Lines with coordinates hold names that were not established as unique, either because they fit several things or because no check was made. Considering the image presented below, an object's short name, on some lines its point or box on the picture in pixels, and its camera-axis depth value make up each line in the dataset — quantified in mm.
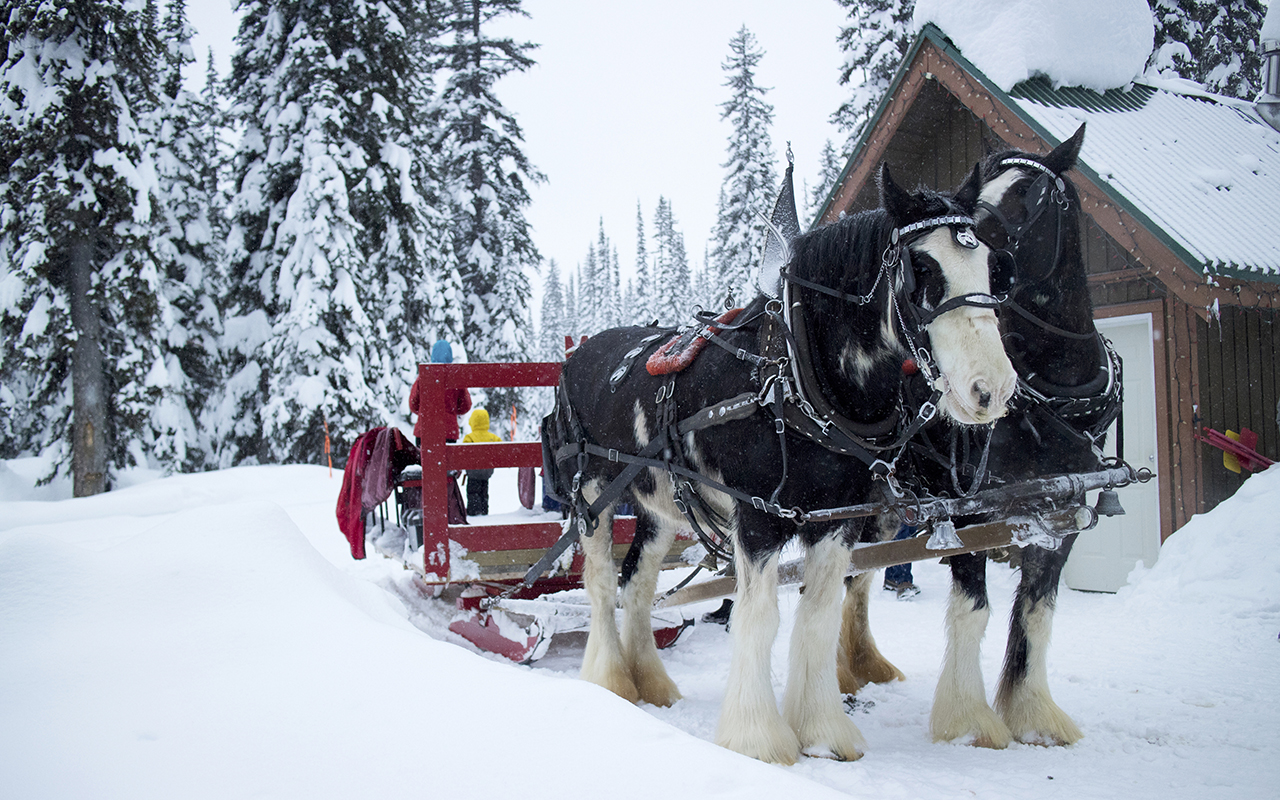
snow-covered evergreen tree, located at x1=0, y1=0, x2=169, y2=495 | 13023
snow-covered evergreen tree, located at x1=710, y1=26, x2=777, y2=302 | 25250
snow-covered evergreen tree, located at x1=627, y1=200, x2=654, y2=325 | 47312
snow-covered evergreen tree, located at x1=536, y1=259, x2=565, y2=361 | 61897
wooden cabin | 5910
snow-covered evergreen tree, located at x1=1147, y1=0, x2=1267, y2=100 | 13422
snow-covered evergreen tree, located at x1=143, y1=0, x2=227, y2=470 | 15844
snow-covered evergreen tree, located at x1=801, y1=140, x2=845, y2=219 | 25138
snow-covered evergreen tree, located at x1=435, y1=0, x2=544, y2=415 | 22516
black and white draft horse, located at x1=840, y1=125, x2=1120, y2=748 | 3406
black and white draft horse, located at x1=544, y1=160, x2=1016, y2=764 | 2678
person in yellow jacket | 7772
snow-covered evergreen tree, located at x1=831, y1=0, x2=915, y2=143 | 14281
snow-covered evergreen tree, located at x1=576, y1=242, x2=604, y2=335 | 57156
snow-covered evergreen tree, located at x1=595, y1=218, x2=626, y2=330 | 54812
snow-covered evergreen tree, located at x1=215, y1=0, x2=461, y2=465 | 14992
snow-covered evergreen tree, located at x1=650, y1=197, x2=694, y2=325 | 40406
